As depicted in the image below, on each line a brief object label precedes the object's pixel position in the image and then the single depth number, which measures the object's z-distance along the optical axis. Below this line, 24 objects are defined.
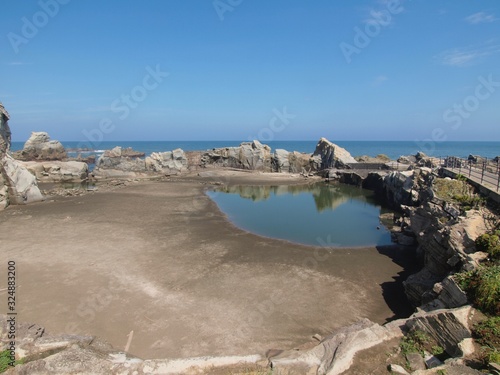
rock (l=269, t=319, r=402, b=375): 8.45
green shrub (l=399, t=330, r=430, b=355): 8.94
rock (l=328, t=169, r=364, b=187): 57.86
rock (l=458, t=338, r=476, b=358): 8.11
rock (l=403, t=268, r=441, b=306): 14.76
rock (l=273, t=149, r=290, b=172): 71.00
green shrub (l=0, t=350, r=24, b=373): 8.75
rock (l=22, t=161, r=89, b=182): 58.06
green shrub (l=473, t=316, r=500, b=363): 7.75
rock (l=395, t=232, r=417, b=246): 24.33
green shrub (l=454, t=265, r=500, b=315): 9.50
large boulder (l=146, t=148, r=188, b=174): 66.62
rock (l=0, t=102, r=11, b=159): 34.62
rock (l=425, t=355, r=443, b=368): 8.32
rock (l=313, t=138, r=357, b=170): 66.31
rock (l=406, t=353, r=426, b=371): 8.26
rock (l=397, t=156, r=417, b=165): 65.08
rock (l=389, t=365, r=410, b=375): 7.95
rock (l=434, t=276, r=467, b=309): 10.63
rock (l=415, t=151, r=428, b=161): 66.78
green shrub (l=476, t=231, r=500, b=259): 12.61
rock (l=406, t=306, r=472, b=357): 8.74
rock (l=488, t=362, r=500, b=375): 7.11
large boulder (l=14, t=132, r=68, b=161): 80.50
